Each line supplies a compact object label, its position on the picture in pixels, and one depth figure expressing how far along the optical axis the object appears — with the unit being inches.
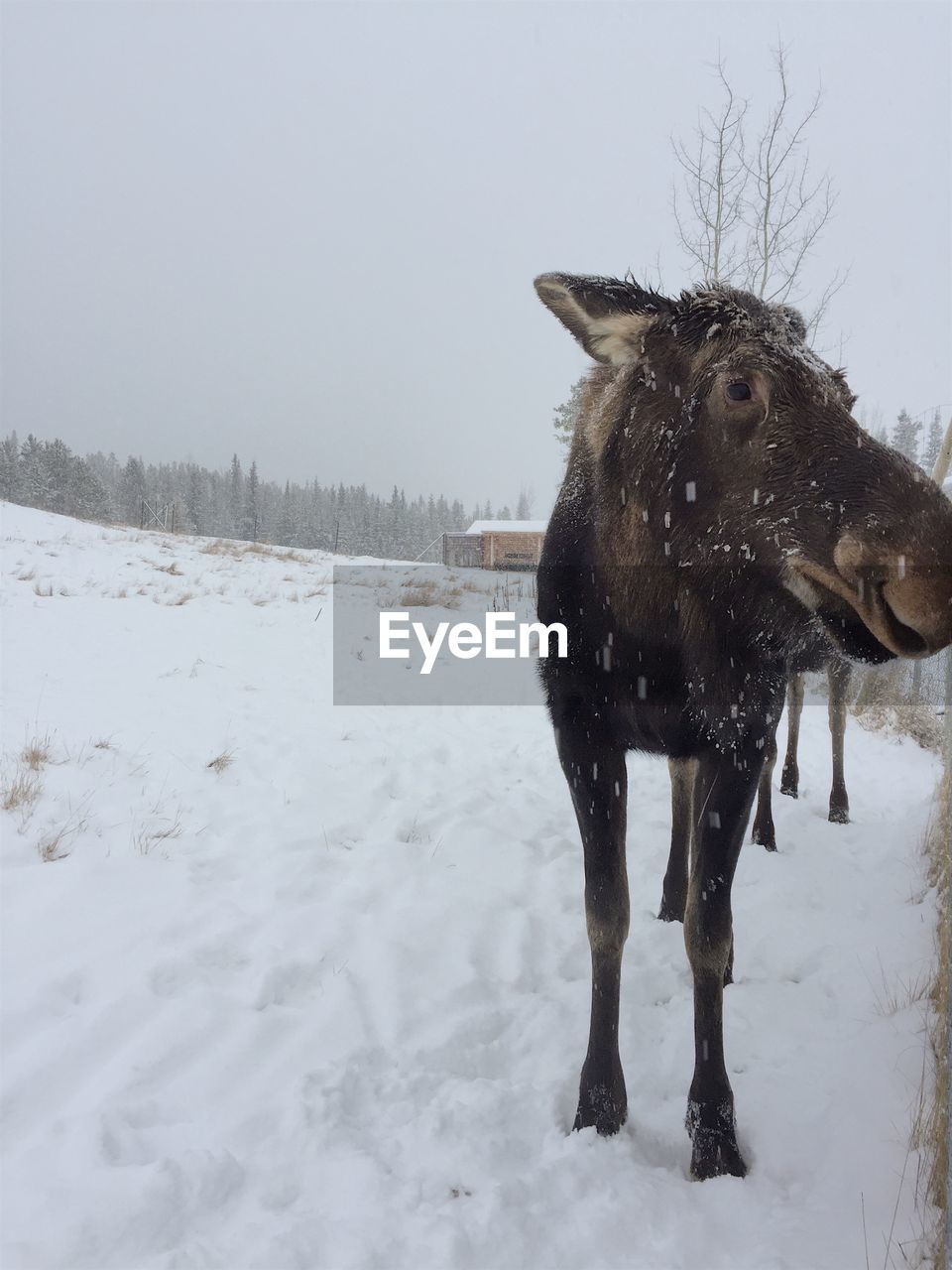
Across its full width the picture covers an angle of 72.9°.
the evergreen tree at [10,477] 2550.7
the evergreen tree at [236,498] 3274.6
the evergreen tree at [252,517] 2974.9
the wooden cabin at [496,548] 1301.1
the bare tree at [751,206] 382.9
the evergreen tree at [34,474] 2407.7
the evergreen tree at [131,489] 3041.3
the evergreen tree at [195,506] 3112.7
